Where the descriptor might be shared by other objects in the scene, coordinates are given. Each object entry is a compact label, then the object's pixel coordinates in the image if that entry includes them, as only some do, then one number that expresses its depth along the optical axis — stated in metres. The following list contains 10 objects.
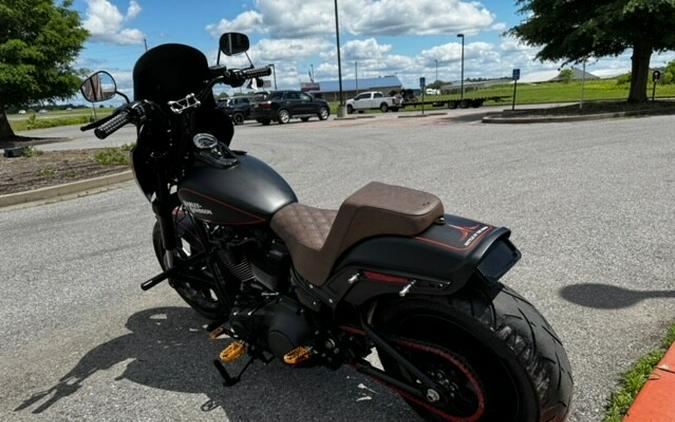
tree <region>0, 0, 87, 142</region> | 20.11
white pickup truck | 37.97
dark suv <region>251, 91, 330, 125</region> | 27.36
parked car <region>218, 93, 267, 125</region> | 30.97
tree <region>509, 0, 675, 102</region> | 17.38
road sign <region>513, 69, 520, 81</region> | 23.18
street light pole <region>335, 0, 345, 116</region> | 28.13
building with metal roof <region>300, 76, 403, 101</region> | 86.31
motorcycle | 1.96
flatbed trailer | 33.38
